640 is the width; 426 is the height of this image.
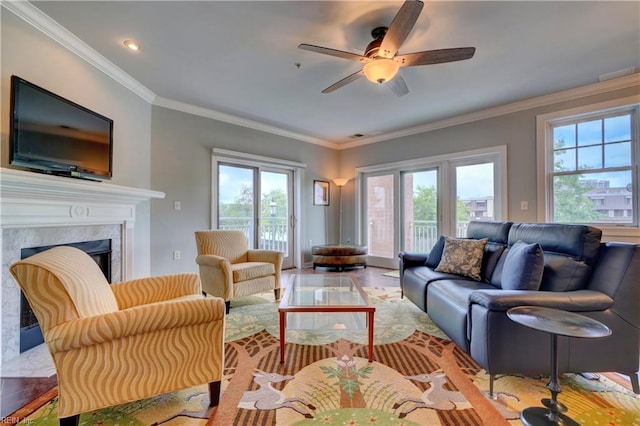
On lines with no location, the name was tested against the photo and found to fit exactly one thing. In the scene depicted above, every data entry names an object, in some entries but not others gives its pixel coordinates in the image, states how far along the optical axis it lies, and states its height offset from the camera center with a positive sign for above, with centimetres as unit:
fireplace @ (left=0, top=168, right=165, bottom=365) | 193 +1
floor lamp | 579 +68
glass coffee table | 199 -69
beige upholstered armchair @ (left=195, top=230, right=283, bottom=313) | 290 -56
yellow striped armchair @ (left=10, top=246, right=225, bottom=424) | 122 -58
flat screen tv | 196 +67
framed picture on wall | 567 +50
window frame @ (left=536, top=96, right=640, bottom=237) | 312 +84
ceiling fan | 187 +120
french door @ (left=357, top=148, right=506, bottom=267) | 422 +29
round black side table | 125 -51
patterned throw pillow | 263 -41
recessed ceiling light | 245 +153
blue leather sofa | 160 -57
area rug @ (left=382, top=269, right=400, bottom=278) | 464 -98
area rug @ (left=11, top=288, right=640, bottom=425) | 144 -103
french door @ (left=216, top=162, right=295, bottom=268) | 441 +21
